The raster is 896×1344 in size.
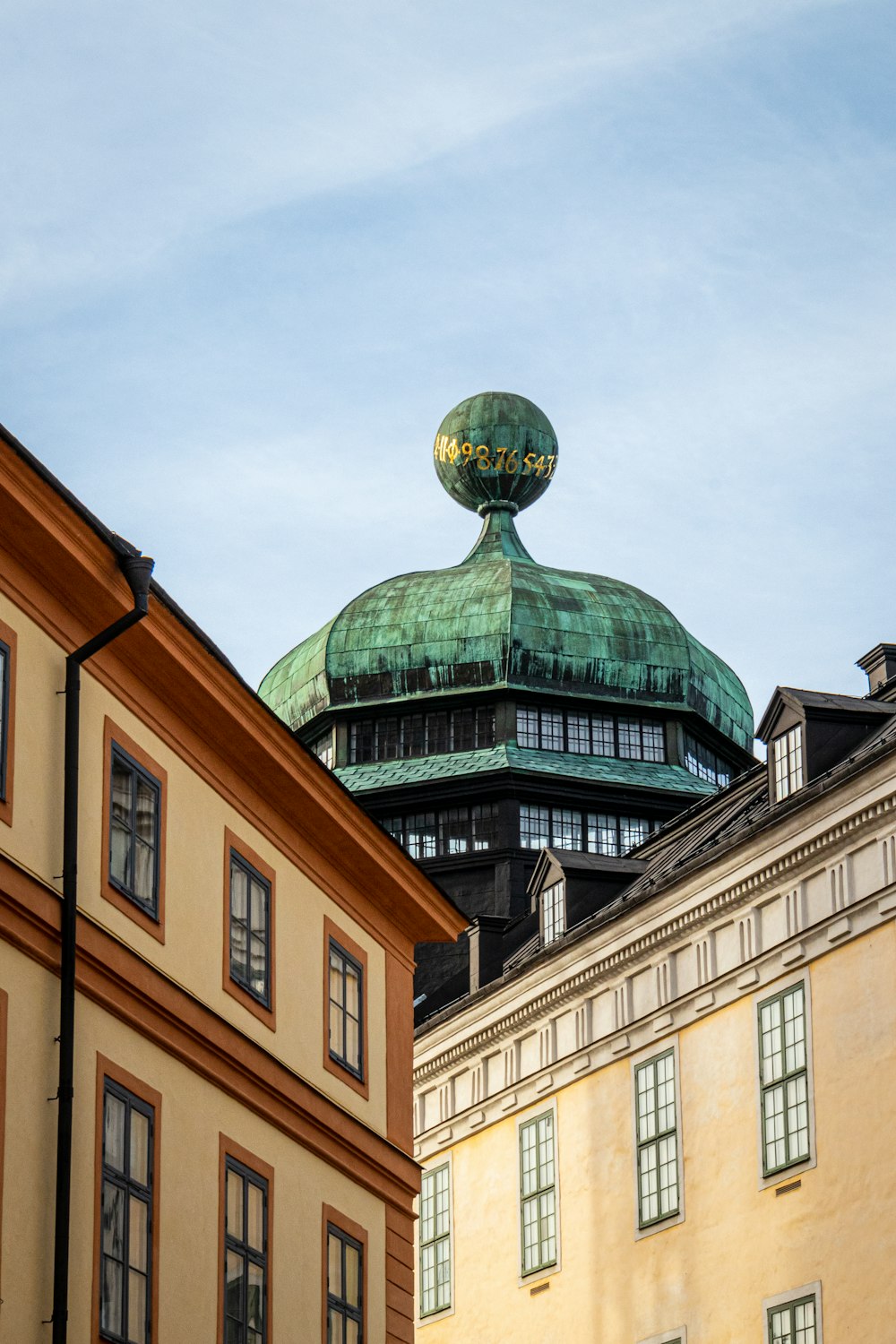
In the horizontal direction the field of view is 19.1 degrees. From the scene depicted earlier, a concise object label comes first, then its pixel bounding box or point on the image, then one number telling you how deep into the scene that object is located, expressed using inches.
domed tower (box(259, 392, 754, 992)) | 2031.3
